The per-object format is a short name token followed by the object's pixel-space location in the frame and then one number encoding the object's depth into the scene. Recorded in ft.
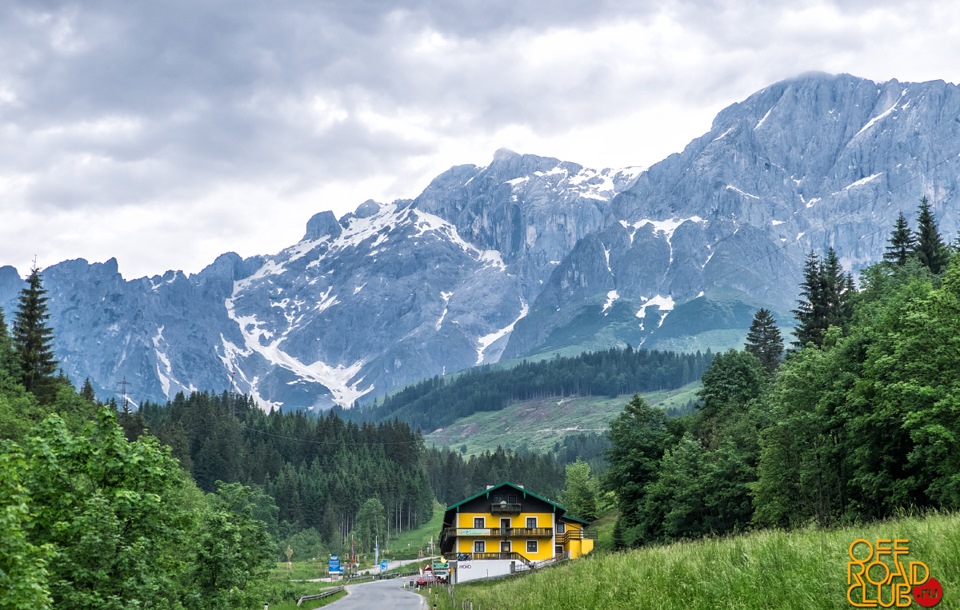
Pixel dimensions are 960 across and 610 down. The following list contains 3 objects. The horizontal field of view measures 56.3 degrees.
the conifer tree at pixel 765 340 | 442.50
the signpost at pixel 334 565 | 510.99
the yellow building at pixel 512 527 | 403.95
